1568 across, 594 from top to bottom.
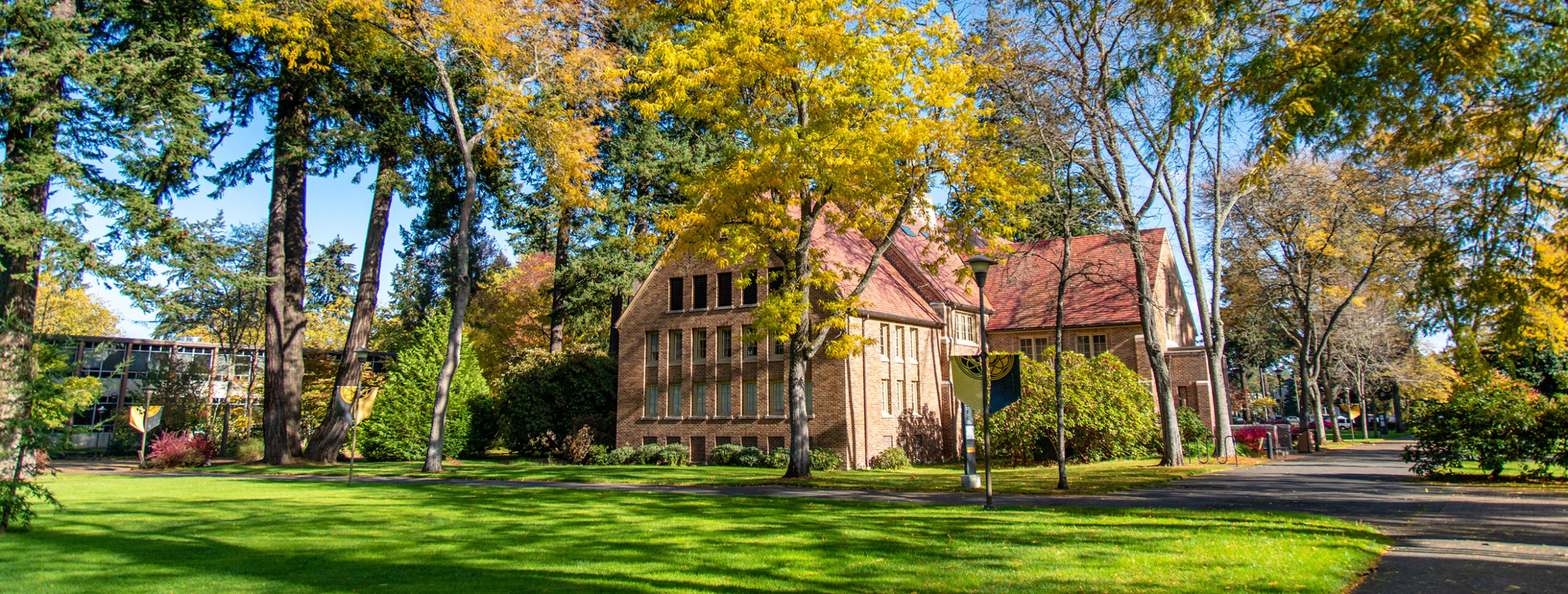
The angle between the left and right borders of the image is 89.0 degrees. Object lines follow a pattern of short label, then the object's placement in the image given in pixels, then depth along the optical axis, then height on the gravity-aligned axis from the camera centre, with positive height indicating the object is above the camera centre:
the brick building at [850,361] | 29.30 +1.81
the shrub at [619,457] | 31.70 -2.05
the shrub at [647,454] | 31.47 -1.96
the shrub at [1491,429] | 17.56 -0.84
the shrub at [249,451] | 32.03 -1.65
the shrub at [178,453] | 29.88 -1.54
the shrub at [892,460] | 28.52 -2.12
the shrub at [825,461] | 27.36 -2.01
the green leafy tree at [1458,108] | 7.68 +2.96
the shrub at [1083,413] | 27.39 -0.53
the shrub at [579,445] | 32.88 -1.65
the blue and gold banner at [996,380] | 15.65 +0.38
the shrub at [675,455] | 30.91 -1.97
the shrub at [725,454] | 29.98 -1.91
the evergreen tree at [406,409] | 34.50 -0.05
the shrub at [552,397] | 35.44 +0.40
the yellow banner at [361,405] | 19.38 +0.09
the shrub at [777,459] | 28.45 -2.04
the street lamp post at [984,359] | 14.49 +0.73
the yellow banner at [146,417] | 30.95 -0.22
